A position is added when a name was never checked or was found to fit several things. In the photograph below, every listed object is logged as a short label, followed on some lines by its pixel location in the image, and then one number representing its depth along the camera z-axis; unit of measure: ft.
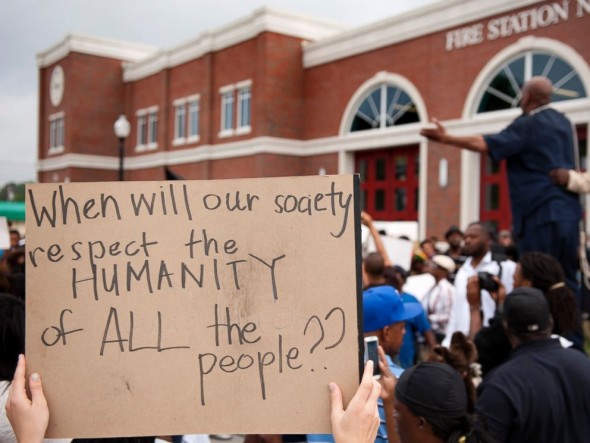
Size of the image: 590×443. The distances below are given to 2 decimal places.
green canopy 60.47
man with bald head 14.29
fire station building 56.65
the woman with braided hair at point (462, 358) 10.71
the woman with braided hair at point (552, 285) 12.32
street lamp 49.12
